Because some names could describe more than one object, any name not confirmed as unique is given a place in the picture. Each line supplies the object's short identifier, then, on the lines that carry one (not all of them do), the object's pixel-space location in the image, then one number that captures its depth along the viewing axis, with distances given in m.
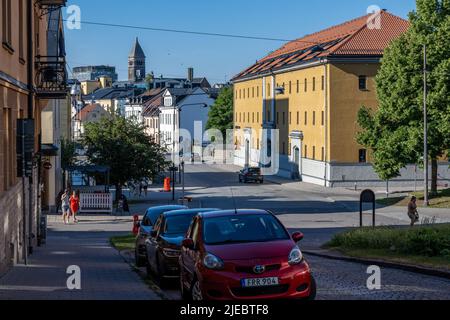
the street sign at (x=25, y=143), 18.53
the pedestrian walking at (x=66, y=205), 40.28
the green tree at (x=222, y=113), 121.75
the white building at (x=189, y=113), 123.69
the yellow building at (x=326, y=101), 65.44
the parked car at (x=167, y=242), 15.70
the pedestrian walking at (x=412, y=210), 35.19
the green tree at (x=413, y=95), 49.66
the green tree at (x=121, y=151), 51.78
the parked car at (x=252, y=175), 75.38
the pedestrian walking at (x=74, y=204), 40.69
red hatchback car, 11.28
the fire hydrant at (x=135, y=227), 31.54
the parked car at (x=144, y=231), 20.23
